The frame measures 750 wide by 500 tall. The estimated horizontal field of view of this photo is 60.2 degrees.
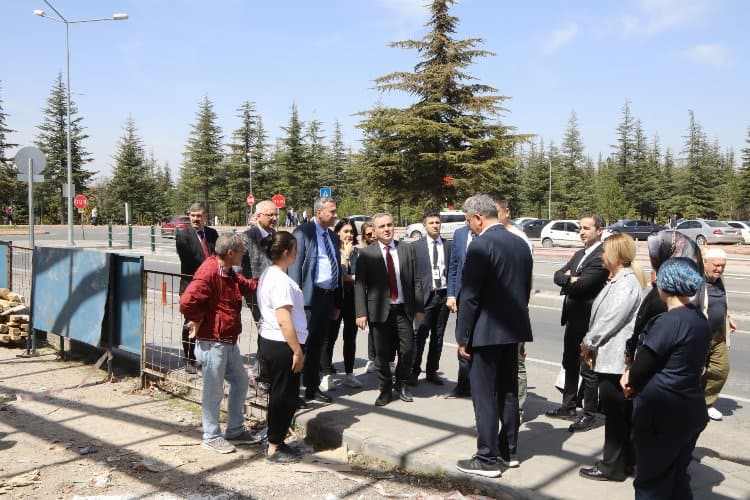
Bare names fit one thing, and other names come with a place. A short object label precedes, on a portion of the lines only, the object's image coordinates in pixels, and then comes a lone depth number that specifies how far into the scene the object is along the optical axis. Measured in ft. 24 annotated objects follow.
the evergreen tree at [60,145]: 194.18
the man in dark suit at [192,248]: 22.75
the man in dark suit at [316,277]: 19.49
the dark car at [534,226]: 146.51
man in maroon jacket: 16.46
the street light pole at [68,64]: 83.87
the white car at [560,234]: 118.42
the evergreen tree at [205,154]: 207.62
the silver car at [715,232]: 125.75
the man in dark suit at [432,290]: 21.30
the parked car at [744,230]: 127.34
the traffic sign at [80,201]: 112.78
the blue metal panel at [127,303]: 22.16
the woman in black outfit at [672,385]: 10.64
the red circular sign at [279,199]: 147.89
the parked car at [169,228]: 134.78
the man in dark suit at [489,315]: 13.99
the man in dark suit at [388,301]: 19.71
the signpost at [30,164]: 37.81
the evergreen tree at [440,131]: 124.47
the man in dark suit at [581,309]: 17.29
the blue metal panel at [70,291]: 23.67
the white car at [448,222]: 129.18
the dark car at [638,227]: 138.82
